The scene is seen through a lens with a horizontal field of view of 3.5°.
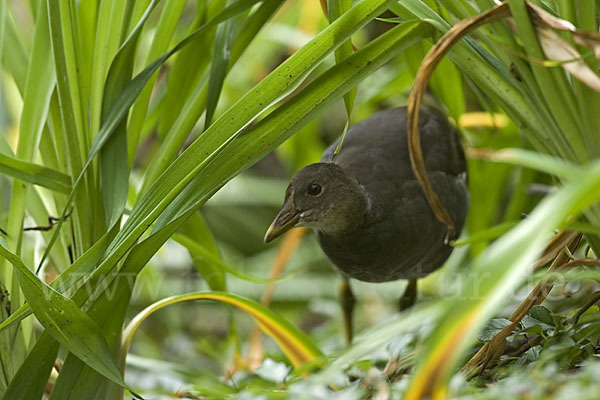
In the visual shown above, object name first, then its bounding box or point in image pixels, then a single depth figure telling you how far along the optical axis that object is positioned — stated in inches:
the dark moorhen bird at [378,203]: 190.3
